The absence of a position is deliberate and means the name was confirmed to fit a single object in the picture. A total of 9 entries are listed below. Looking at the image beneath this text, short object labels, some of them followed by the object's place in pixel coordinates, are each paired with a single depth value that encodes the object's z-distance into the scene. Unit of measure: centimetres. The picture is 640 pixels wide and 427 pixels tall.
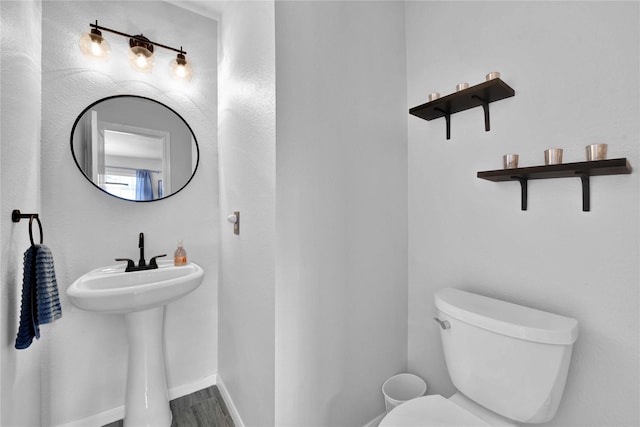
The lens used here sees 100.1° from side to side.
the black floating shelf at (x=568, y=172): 80
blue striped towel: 97
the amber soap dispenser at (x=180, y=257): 152
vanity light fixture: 134
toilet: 85
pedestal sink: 124
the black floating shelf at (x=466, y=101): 105
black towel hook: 100
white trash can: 138
